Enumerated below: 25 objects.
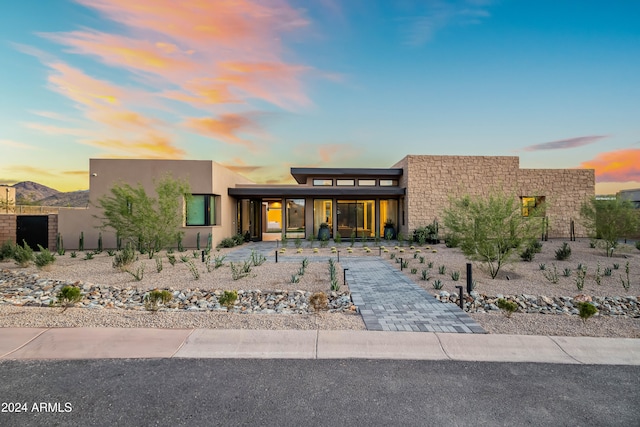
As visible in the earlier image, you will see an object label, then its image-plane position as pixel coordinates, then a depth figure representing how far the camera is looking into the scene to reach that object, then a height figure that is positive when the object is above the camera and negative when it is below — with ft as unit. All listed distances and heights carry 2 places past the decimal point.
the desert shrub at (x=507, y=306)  16.98 -5.10
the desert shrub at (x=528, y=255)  37.93 -4.78
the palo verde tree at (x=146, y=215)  38.88 +0.45
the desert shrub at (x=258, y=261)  34.84 -5.25
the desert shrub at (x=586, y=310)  16.22 -5.09
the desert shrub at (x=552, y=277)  26.93 -5.65
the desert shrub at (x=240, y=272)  28.19 -5.36
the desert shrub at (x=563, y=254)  38.68 -4.78
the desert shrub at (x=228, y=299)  18.56 -5.03
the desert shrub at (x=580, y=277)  24.25 -5.46
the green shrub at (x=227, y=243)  53.26 -4.45
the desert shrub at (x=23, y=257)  34.12 -4.39
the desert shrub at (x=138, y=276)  27.68 -5.54
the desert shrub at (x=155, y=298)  18.42 -5.10
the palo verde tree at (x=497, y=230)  28.89 -1.21
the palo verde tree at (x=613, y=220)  43.45 -0.38
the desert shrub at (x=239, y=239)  57.26 -4.03
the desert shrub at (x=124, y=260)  31.74 -4.47
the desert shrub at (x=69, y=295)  17.76 -4.60
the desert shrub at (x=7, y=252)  38.60 -4.30
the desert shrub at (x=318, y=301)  18.02 -5.04
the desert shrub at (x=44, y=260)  32.01 -4.47
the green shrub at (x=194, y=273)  28.12 -5.28
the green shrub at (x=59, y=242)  47.25 -3.81
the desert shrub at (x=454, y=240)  31.42 -2.35
